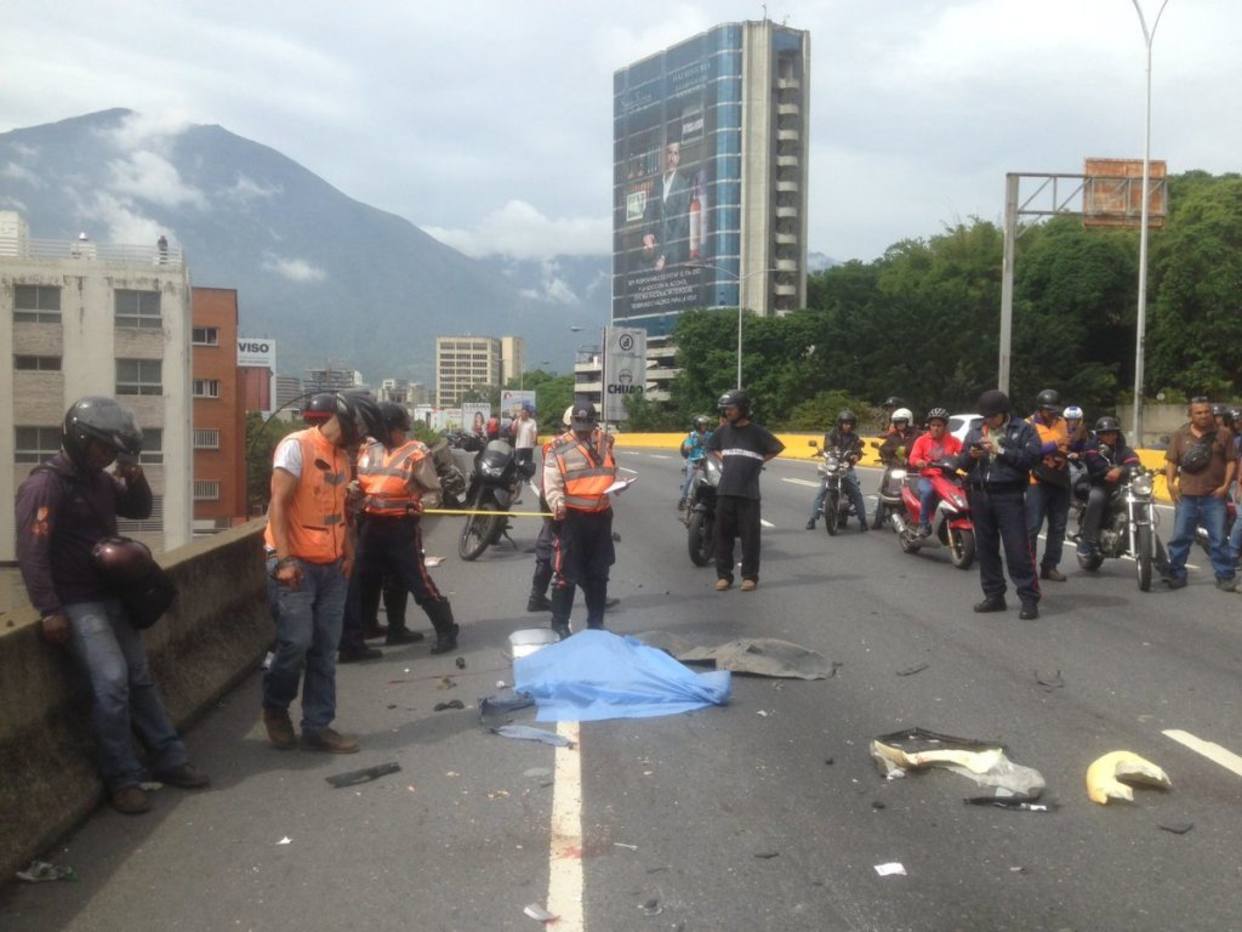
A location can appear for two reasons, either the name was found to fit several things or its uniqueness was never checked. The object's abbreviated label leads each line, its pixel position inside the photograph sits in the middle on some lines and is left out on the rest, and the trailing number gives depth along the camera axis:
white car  23.45
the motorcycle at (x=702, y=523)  13.53
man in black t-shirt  11.70
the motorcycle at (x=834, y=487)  16.77
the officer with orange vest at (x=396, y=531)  8.89
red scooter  12.93
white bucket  8.83
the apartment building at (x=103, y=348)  65.56
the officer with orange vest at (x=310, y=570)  6.15
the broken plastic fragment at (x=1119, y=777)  5.45
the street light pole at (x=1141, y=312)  29.28
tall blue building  125.56
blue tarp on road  7.07
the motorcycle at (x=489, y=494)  14.36
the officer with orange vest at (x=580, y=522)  9.13
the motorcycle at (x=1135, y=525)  11.54
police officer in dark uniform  10.20
